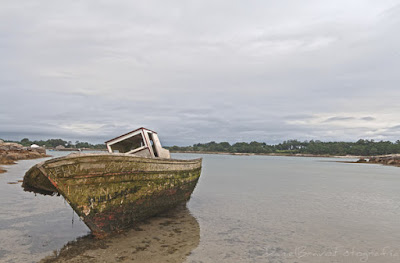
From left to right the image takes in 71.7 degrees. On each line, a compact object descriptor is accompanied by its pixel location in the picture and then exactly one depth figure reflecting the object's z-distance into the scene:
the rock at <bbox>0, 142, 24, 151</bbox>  48.17
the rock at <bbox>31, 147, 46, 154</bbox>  65.01
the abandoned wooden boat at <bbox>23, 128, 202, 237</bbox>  6.63
